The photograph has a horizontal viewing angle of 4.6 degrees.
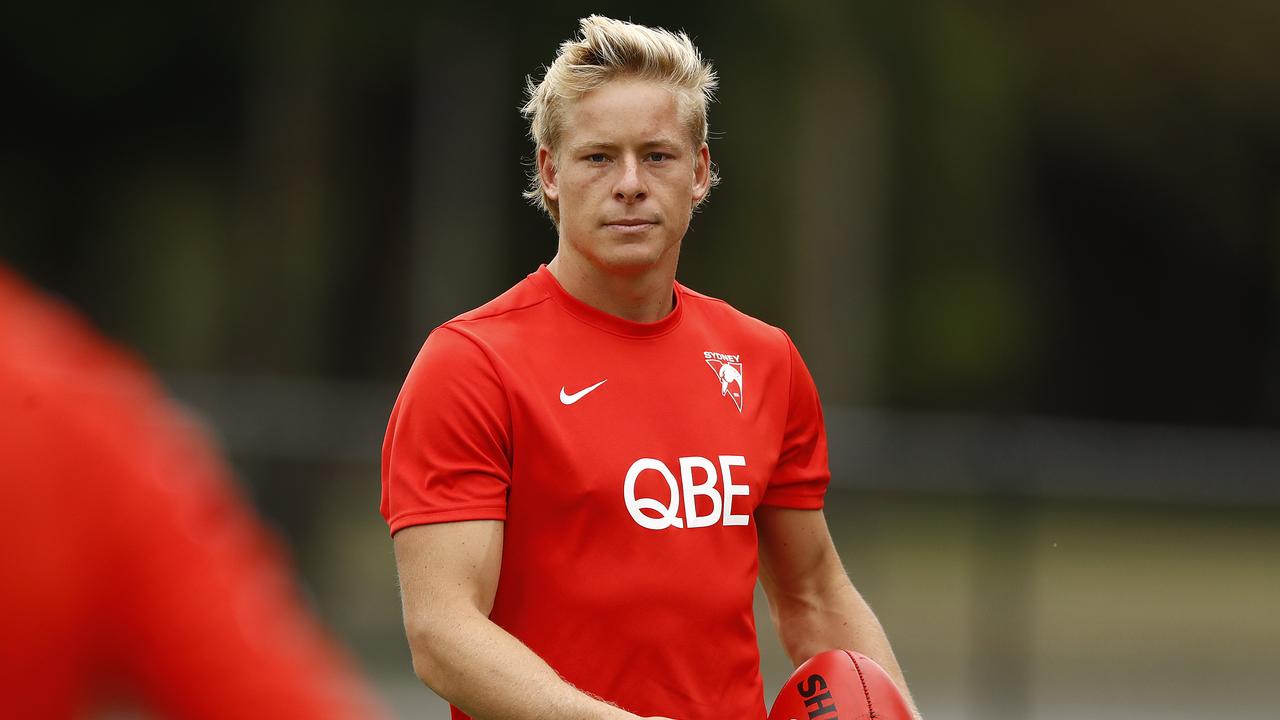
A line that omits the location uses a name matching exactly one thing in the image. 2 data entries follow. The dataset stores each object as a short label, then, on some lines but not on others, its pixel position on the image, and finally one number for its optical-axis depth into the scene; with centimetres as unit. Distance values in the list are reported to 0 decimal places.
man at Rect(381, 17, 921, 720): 1569
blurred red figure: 1173
